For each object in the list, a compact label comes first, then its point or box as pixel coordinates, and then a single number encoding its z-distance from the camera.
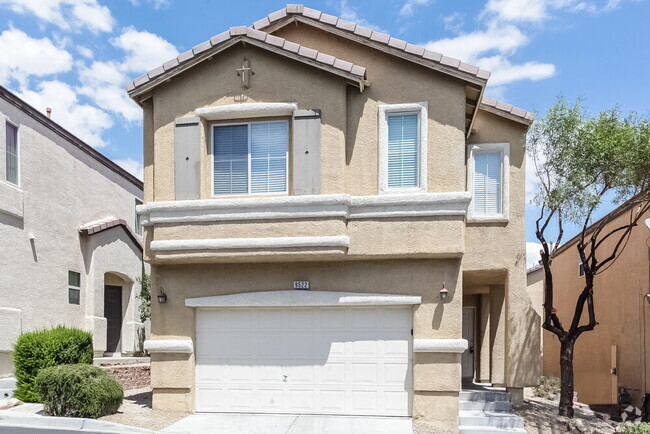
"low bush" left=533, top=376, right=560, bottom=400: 14.51
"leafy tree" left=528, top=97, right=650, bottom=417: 10.80
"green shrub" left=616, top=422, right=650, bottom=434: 9.17
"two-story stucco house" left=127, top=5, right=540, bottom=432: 10.35
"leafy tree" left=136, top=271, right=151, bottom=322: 18.95
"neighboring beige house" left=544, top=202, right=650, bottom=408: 13.52
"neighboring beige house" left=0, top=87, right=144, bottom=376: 14.05
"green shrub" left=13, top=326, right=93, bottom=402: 11.90
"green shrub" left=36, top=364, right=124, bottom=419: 10.25
